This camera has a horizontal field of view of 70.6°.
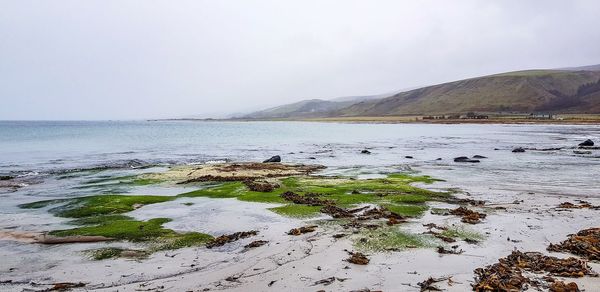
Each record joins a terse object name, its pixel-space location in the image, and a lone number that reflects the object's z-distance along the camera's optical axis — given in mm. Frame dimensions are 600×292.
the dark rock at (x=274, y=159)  40853
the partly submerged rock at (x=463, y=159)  38756
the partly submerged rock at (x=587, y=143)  50062
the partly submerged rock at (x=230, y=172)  29672
